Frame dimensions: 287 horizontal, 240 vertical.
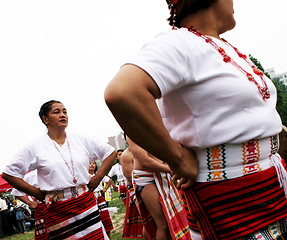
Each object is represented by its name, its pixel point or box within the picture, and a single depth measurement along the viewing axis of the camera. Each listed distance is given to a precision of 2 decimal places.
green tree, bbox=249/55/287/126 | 37.32
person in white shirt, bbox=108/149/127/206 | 9.04
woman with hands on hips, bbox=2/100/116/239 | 3.27
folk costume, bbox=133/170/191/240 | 2.99
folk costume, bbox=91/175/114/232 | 5.20
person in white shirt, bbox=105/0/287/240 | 1.02
